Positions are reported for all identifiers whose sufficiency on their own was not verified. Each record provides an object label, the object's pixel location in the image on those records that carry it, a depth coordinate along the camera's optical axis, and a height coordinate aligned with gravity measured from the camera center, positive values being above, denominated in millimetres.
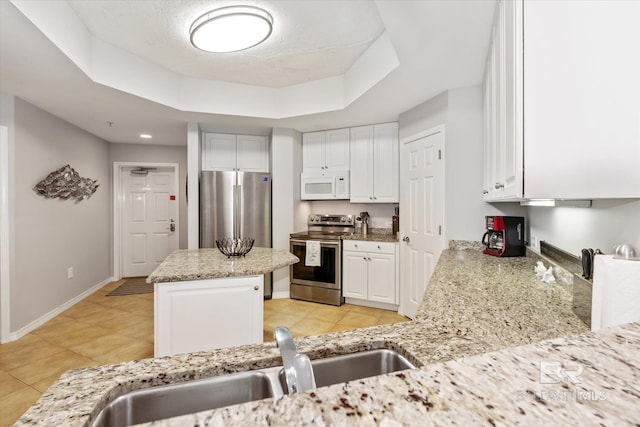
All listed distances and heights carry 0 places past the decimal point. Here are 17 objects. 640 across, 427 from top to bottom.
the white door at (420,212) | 2896 -41
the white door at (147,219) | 5062 -202
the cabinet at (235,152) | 4066 +779
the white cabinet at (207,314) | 1865 -692
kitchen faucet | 605 -337
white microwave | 4027 +319
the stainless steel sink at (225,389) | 631 -425
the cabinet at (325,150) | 4031 +814
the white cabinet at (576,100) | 815 +316
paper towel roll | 752 -218
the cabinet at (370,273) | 3514 -795
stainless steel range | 3723 -786
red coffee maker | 2307 -211
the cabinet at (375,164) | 3725 +580
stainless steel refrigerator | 3801 +10
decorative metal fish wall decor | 3259 +262
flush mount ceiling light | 1980 +1235
